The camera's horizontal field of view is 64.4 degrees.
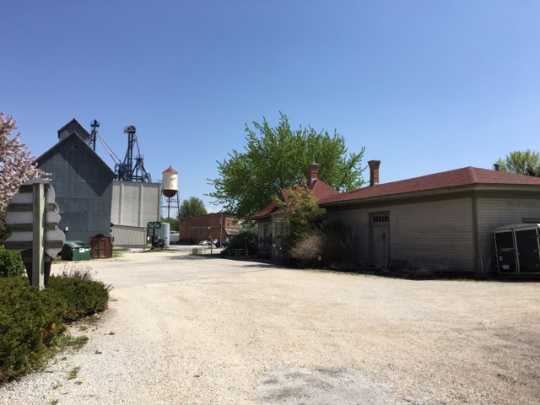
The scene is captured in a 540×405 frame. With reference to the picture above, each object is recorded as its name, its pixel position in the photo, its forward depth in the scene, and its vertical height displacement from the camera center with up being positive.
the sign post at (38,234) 6.47 +0.22
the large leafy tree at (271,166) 34.97 +6.73
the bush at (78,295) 7.09 -0.81
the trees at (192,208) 88.09 +8.18
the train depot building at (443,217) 15.15 +1.10
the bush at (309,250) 19.09 -0.14
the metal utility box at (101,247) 29.38 +0.08
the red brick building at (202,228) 58.94 +2.82
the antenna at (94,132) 63.12 +17.48
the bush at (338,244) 19.47 +0.12
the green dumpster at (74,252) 26.89 -0.23
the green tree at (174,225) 96.09 +5.09
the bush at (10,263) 10.86 -0.37
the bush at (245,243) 30.69 +0.31
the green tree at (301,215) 19.87 +1.52
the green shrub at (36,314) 4.26 -0.84
